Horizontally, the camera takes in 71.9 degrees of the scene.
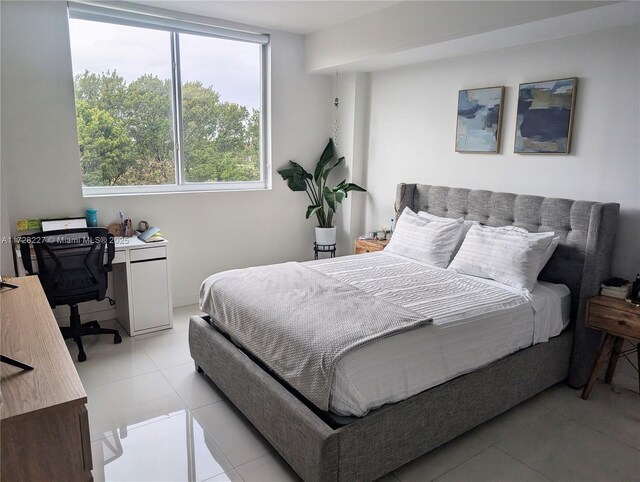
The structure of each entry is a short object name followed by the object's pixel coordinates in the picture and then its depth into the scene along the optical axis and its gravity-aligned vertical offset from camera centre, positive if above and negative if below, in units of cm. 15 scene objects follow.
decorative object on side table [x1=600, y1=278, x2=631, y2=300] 269 -72
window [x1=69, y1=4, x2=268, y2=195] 374 +54
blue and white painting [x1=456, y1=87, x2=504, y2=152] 349 +39
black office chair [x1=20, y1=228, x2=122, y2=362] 308 -75
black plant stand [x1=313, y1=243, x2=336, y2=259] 486 -91
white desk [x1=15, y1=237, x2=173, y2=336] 354 -100
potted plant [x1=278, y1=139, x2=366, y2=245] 471 -25
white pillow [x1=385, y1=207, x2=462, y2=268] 345 -58
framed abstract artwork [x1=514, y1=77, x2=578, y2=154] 305 +37
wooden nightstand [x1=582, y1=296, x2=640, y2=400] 251 -88
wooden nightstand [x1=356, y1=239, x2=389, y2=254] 421 -76
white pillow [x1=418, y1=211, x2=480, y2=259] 348 -47
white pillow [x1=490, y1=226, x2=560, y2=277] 294 -54
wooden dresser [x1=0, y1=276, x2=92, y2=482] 115 -69
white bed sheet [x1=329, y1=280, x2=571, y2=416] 191 -92
